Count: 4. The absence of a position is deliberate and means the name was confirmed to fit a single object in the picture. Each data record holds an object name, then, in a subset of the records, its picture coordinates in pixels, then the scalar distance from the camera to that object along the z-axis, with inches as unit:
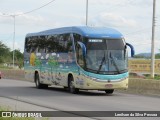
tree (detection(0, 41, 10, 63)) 5017.2
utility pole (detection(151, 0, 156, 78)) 1229.5
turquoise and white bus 942.4
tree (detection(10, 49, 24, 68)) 5513.3
